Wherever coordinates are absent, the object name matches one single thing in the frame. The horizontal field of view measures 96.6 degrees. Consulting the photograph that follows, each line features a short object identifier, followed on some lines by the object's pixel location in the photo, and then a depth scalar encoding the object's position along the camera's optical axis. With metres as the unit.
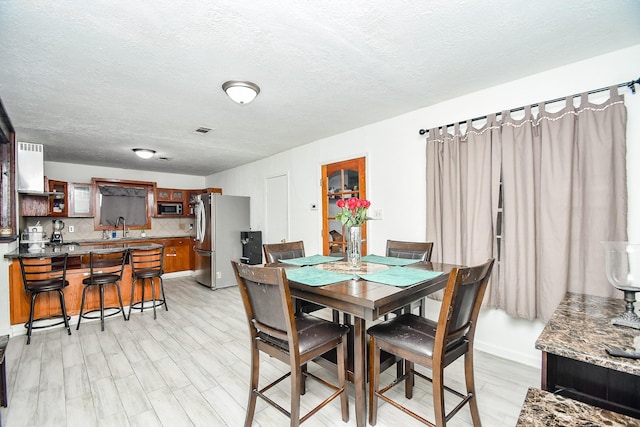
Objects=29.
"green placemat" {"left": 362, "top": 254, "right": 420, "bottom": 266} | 2.27
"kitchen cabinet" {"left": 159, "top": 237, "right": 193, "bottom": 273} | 6.06
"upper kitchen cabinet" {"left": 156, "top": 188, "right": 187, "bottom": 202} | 6.44
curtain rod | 1.94
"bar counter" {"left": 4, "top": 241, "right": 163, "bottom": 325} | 3.13
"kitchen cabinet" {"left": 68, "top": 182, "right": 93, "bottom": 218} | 5.35
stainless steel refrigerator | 5.16
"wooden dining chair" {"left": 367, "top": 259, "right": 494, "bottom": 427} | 1.35
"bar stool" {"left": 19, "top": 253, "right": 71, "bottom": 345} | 2.97
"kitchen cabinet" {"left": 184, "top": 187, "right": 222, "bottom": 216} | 6.70
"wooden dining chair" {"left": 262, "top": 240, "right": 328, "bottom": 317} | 2.42
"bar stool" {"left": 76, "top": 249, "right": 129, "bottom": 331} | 3.32
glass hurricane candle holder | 1.21
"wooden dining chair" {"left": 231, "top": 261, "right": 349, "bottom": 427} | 1.43
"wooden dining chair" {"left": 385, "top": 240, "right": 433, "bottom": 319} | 2.43
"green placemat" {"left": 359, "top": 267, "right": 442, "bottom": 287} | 1.64
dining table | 1.41
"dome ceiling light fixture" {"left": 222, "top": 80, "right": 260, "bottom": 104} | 2.40
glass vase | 2.12
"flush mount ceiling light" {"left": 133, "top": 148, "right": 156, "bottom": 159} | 4.48
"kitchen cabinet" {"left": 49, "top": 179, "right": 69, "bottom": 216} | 5.07
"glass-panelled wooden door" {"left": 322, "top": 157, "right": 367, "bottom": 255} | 3.70
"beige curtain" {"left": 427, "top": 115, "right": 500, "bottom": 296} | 2.54
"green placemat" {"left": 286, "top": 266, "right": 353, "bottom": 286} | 1.68
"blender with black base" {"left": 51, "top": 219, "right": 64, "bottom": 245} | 4.87
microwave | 6.42
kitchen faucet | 5.86
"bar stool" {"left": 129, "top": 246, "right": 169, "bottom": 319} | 3.72
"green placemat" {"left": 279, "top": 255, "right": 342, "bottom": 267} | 2.31
